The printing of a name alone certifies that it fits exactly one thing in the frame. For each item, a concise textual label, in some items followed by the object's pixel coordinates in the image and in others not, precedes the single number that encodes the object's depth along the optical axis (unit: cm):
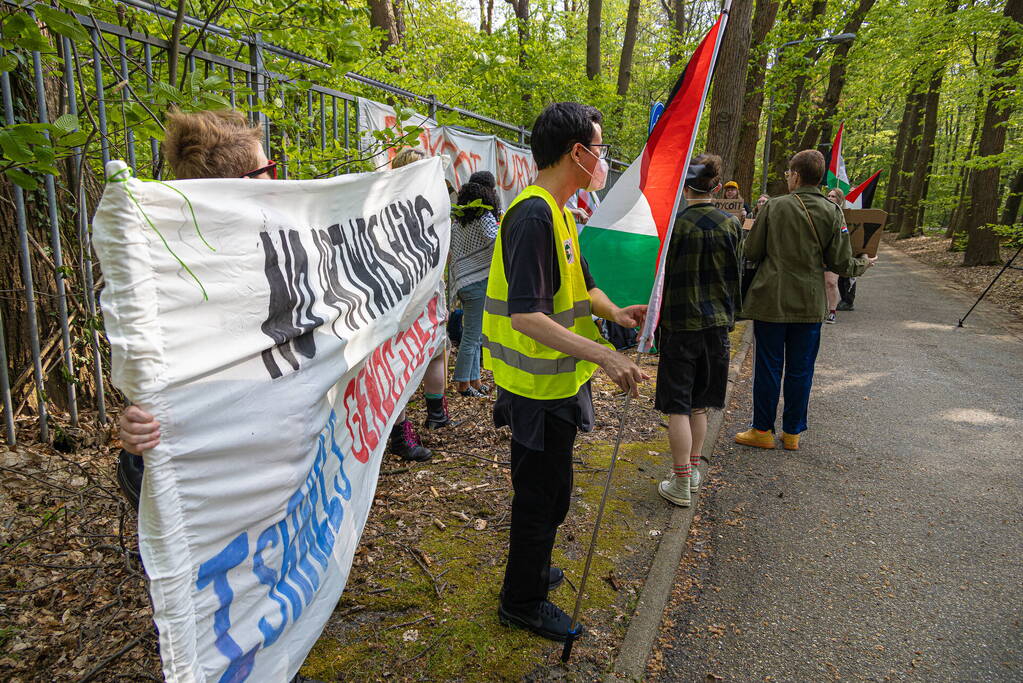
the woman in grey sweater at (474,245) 544
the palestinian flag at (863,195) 933
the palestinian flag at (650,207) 258
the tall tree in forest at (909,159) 2546
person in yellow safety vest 226
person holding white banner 185
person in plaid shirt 400
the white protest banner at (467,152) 545
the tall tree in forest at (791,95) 1455
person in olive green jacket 494
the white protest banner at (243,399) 147
